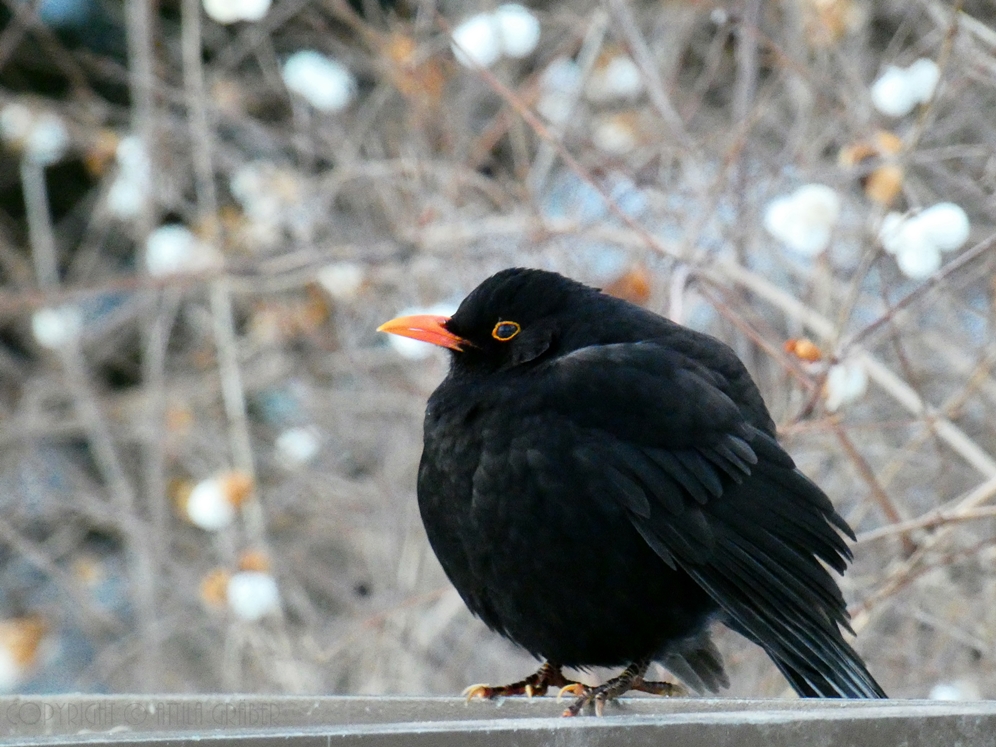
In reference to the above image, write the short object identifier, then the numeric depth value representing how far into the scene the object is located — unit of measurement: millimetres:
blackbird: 5496
